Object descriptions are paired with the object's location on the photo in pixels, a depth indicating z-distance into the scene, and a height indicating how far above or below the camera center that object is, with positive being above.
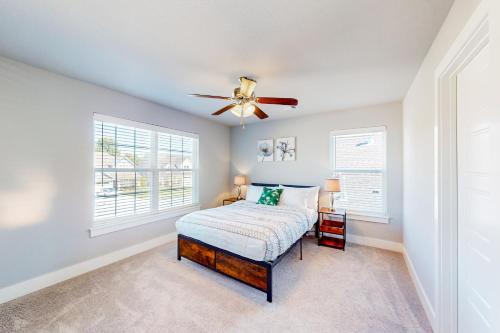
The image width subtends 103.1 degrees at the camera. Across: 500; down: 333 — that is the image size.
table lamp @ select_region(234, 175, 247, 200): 4.74 -0.30
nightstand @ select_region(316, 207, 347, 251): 3.51 -1.07
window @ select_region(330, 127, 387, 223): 3.57 -0.04
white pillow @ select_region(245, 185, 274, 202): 4.26 -0.55
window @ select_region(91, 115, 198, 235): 2.91 -0.10
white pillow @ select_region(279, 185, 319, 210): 3.76 -0.57
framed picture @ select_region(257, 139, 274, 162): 4.69 +0.40
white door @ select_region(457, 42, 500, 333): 1.16 -0.21
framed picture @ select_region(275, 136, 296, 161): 4.38 +0.42
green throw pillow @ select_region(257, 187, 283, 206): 3.90 -0.58
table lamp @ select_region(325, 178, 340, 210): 3.54 -0.31
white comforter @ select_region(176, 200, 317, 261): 2.25 -0.80
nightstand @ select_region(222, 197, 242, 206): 4.81 -0.79
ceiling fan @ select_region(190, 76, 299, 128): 2.27 +0.81
